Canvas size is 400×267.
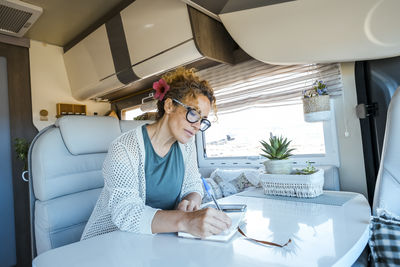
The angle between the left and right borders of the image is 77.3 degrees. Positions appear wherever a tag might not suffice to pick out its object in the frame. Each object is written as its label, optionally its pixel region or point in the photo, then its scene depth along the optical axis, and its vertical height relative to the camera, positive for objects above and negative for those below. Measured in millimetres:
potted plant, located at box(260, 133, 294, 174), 1272 -125
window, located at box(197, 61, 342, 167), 1772 +179
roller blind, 1710 +416
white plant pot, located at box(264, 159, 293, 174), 1271 -161
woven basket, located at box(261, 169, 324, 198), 1152 -242
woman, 780 -109
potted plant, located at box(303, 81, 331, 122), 1599 +182
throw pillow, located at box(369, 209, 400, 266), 714 -333
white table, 583 -286
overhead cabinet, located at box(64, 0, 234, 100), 1859 +866
